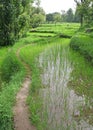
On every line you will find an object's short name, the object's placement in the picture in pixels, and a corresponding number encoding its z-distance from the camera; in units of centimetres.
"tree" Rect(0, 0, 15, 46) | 1202
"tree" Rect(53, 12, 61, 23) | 3564
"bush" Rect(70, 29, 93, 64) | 879
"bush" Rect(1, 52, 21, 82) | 695
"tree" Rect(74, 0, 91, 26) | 1480
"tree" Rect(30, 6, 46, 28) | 2464
